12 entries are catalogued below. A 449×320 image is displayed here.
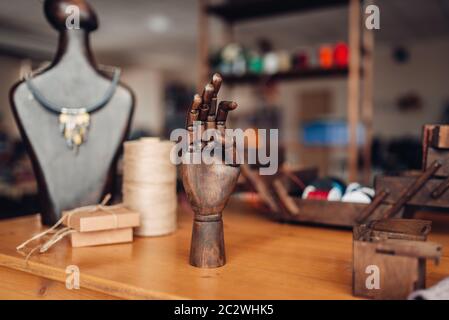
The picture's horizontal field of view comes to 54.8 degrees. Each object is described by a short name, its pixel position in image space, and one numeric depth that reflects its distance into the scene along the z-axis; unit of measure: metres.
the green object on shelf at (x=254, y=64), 3.67
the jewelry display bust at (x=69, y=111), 1.22
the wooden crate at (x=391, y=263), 0.69
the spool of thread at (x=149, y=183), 1.14
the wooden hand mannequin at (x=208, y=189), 0.88
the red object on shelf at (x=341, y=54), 3.39
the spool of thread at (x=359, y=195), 1.23
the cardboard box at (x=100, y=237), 1.05
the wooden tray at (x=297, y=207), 1.22
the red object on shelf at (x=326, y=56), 3.50
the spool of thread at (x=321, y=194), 1.30
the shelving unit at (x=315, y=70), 2.96
